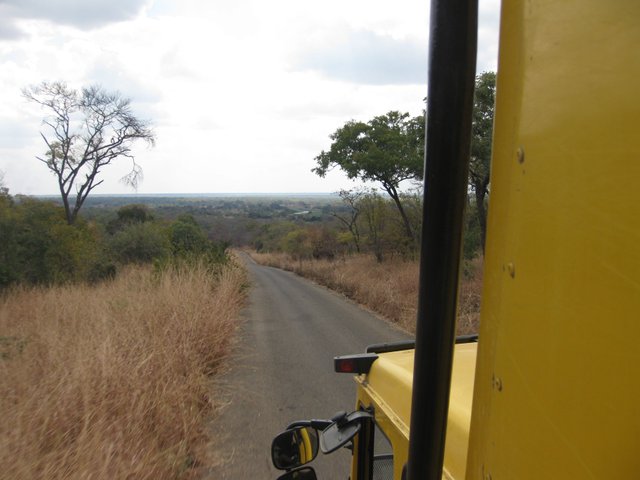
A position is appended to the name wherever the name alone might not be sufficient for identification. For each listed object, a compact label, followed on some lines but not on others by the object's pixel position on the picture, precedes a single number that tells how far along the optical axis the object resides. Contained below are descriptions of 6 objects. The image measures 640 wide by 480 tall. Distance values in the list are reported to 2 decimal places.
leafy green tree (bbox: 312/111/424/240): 17.33
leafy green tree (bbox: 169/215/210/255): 16.30
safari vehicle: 0.53
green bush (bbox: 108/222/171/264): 21.58
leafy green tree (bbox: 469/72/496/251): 6.41
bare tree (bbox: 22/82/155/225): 23.48
